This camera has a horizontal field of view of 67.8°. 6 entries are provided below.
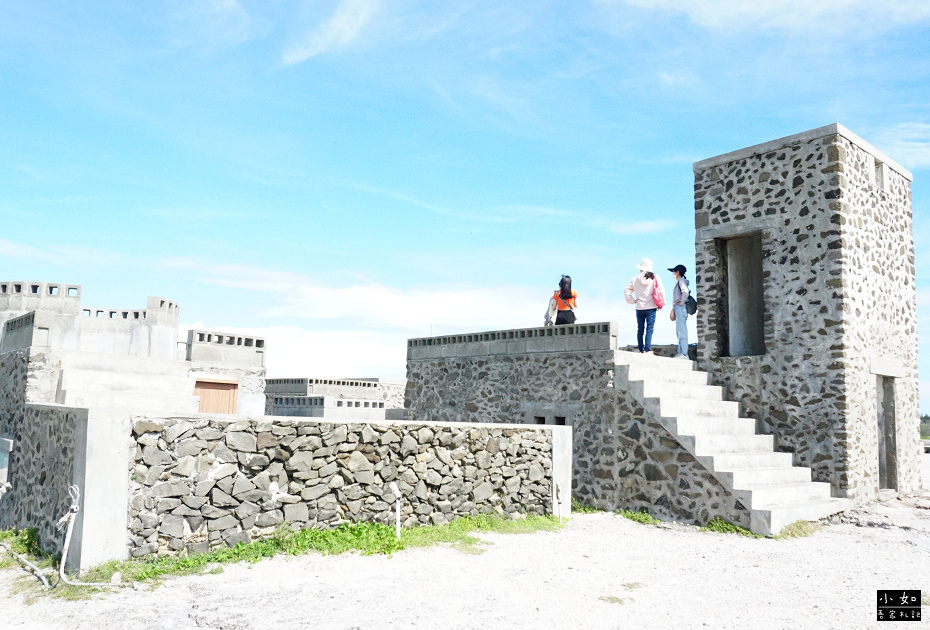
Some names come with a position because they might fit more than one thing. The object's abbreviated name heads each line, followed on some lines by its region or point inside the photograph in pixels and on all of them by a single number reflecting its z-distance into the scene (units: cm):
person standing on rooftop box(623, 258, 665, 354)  1298
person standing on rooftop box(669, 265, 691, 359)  1364
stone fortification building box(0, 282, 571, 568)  701
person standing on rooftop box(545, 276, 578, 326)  1396
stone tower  1173
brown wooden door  1636
